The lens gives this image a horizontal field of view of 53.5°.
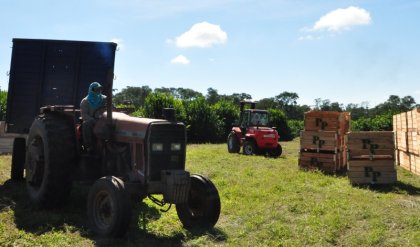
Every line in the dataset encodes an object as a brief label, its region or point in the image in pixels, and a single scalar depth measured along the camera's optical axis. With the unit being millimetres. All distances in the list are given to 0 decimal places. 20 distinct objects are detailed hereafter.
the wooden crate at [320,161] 12609
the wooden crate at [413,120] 12037
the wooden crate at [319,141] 12602
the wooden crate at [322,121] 12953
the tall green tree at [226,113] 34812
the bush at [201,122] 31266
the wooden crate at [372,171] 10586
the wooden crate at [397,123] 14575
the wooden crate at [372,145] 10711
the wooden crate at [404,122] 13492
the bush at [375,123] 35812
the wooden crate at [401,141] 13516
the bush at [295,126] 49312
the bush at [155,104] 28422
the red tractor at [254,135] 18281
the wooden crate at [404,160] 13448
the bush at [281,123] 40312
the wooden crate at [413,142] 12211
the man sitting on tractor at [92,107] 6801
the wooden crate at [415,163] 12297
